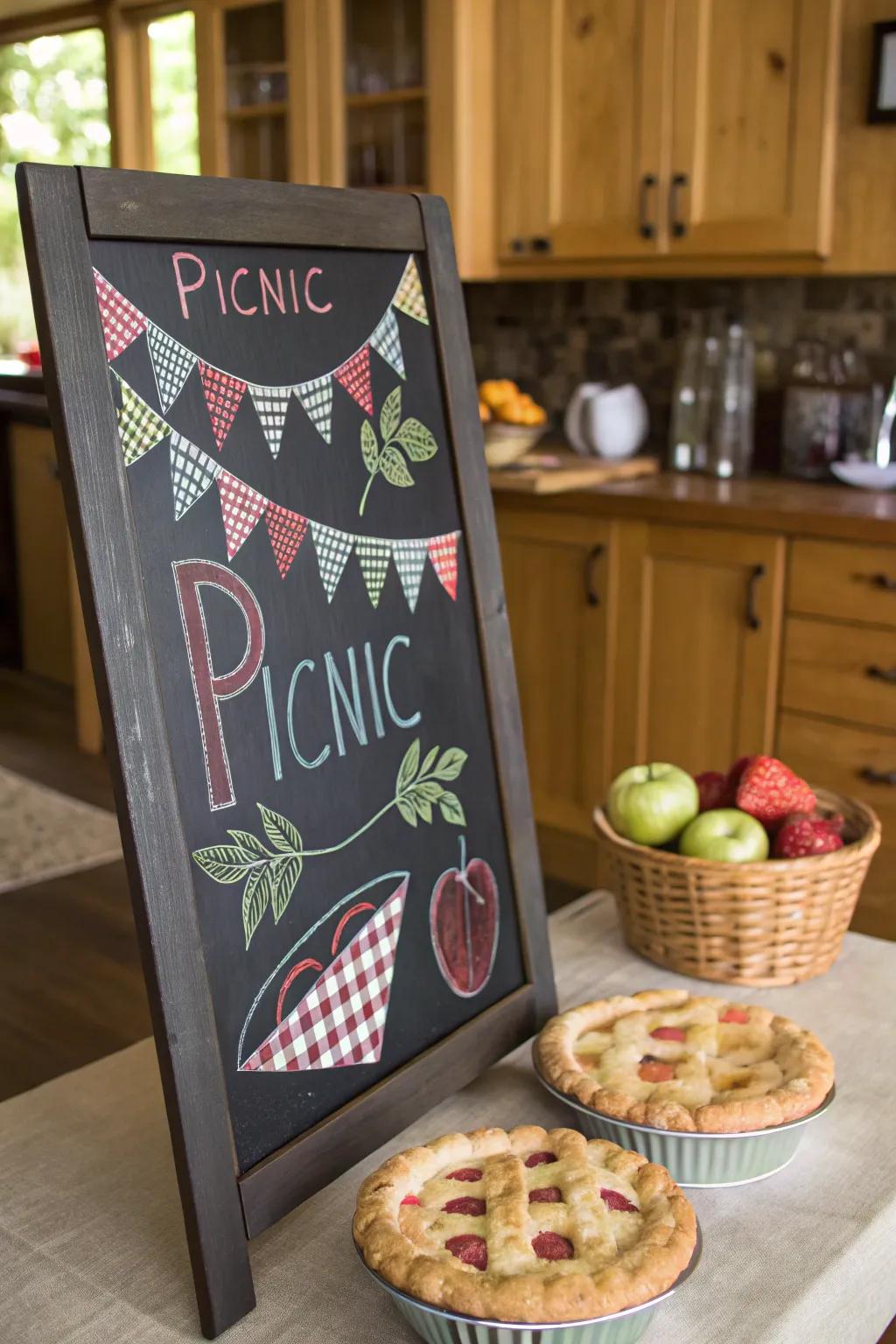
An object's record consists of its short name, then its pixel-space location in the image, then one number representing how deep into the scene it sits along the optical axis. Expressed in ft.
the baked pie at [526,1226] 2.09
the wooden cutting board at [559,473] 9.74
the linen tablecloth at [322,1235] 2.33
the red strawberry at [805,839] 3.60
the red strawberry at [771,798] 3.78
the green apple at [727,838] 3.59
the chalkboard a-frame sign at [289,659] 2.29
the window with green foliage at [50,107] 14.82
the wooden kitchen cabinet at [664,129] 9.07
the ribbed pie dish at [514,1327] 2.05
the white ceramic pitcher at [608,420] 11.00
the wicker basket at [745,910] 3.50
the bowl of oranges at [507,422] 10.77
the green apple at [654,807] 3.75
